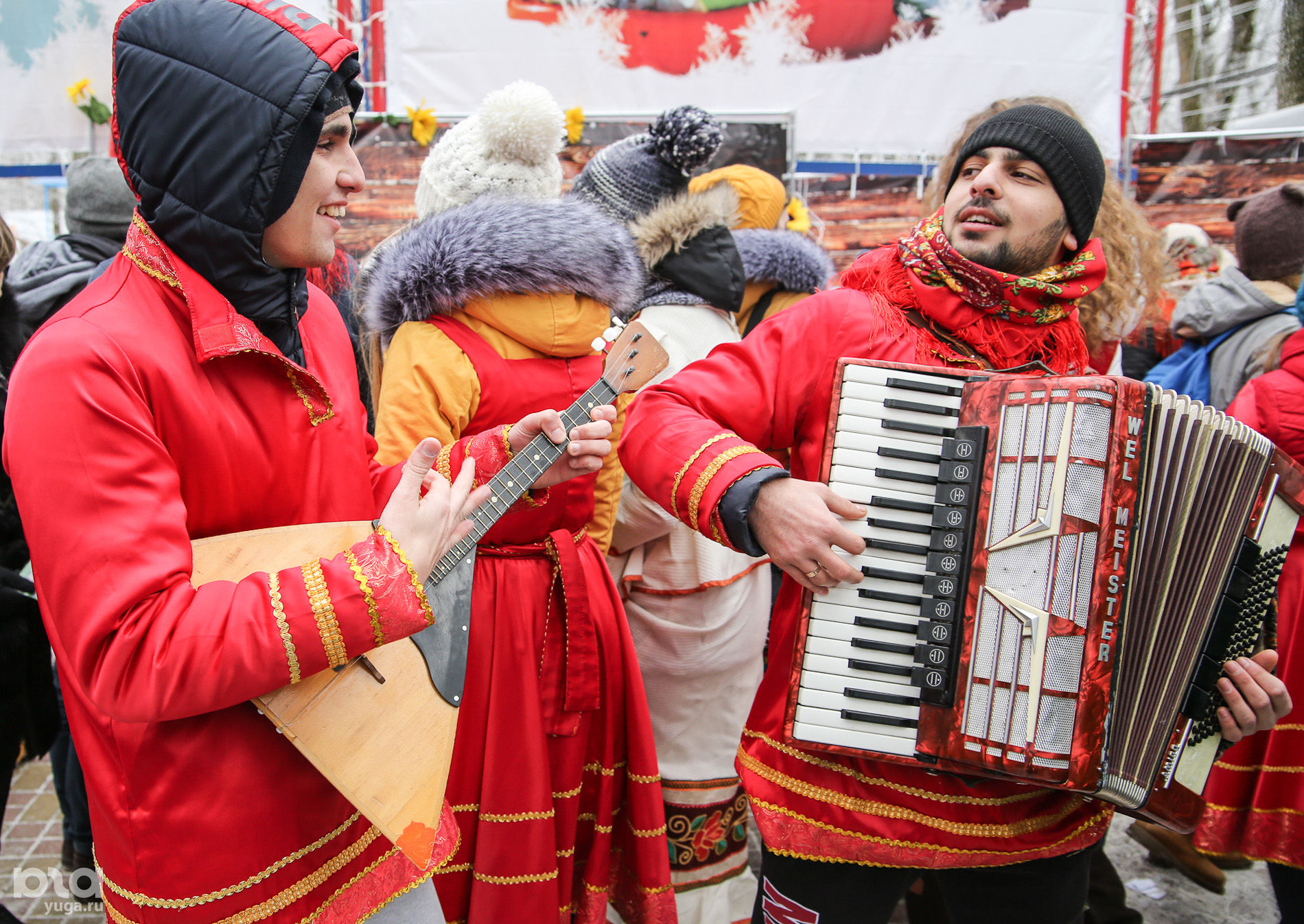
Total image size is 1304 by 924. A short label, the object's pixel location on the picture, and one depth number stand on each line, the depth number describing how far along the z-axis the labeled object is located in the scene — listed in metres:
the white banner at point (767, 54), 4.60
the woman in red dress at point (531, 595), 2.26
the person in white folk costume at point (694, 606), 2.86
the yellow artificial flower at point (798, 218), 4.73
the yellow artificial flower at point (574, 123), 4.30
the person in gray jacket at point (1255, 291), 3.39
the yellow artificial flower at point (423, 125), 4.18
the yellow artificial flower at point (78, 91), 4.32
